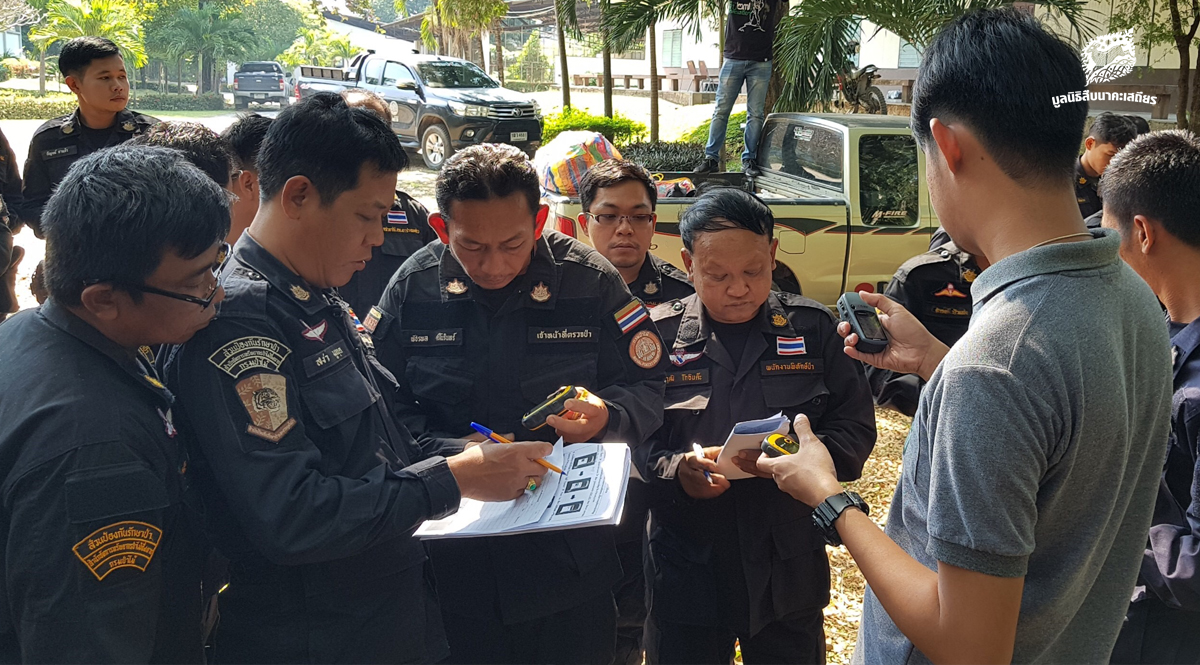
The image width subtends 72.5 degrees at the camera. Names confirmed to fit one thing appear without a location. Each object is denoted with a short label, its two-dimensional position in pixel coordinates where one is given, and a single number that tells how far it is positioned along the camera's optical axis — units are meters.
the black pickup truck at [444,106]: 14.73
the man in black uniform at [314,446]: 1.48
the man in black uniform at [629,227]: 3.23
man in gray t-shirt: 1.09
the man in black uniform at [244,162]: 2.87
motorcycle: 10.82
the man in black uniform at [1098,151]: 4.78
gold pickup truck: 5.91
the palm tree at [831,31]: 7.18
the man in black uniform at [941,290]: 3.27
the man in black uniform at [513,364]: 2.10
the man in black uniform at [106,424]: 1.22
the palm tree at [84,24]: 24.31
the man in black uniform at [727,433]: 2.25
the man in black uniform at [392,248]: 3.32
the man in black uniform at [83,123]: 4.35
